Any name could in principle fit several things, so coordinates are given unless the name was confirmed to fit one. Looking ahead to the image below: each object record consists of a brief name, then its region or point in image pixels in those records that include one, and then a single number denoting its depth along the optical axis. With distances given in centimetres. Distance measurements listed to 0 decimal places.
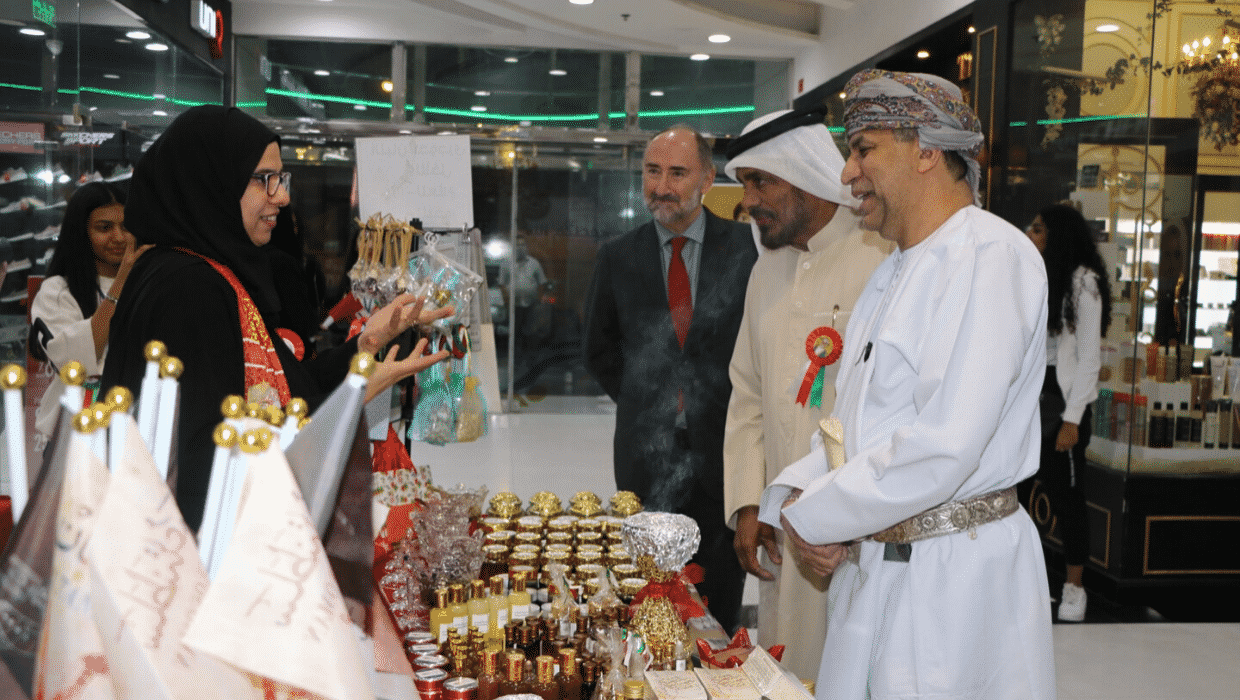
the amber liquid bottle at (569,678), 159
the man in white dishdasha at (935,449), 165
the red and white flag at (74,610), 82
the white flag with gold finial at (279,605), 80
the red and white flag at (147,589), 81
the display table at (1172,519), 490
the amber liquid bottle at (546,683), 157
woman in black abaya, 151
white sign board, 278
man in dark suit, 301
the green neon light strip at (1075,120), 503
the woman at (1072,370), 465
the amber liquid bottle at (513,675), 156
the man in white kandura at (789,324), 251
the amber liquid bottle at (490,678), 156
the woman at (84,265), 355
